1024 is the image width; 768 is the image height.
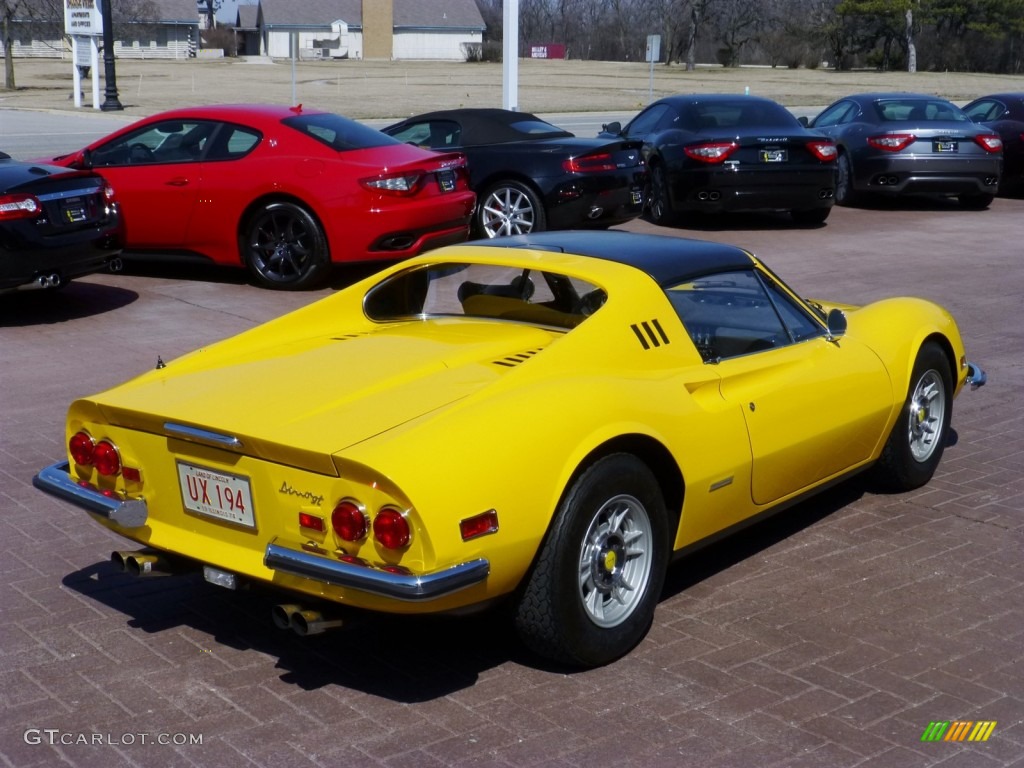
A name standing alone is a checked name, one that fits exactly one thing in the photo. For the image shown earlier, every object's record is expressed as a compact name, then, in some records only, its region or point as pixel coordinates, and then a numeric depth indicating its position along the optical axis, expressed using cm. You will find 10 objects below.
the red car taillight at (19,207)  946
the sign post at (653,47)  2935
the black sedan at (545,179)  1325
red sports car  1086
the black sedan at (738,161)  1478
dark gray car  1667
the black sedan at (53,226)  948
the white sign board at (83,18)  3338
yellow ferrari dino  385
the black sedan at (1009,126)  1889
